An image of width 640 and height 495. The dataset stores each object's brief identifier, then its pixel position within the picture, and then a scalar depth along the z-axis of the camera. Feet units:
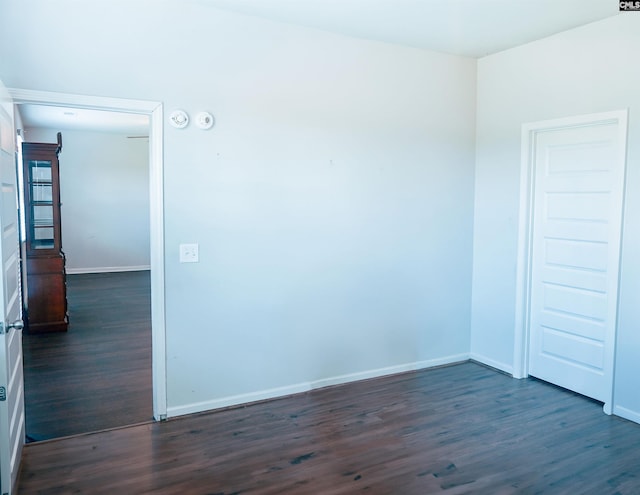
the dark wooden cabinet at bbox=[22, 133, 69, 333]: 17.89
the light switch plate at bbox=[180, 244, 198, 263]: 10.97
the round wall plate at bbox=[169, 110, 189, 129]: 10.59
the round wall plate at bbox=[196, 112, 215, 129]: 10.84
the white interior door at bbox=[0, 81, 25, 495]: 7.21
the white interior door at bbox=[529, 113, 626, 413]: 11.52
